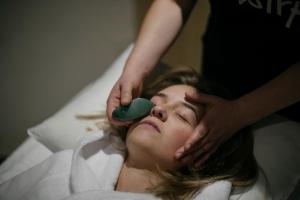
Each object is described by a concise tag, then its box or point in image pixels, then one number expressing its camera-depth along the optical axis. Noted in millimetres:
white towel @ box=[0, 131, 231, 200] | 903
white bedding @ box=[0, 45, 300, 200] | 1027
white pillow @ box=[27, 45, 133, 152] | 1159
